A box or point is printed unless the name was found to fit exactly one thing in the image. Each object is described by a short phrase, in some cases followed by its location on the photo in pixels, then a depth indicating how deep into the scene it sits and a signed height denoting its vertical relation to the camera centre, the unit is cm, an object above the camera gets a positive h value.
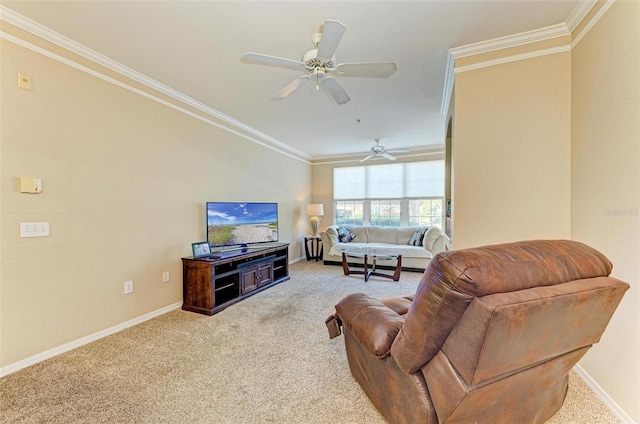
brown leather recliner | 89 -44
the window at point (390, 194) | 612 +39
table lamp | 630 -5
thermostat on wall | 205 +22
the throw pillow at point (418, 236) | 546 -55
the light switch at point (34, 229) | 207 -12
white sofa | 522 -70
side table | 638 -88
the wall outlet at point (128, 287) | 274 -76
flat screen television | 368 -18
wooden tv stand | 312 -86
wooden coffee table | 457 -79
